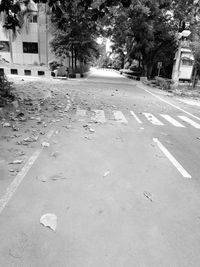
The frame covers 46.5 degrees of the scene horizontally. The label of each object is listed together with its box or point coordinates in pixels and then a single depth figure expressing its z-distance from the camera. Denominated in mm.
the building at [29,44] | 33375
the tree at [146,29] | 24162
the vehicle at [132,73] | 34853
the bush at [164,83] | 21856
